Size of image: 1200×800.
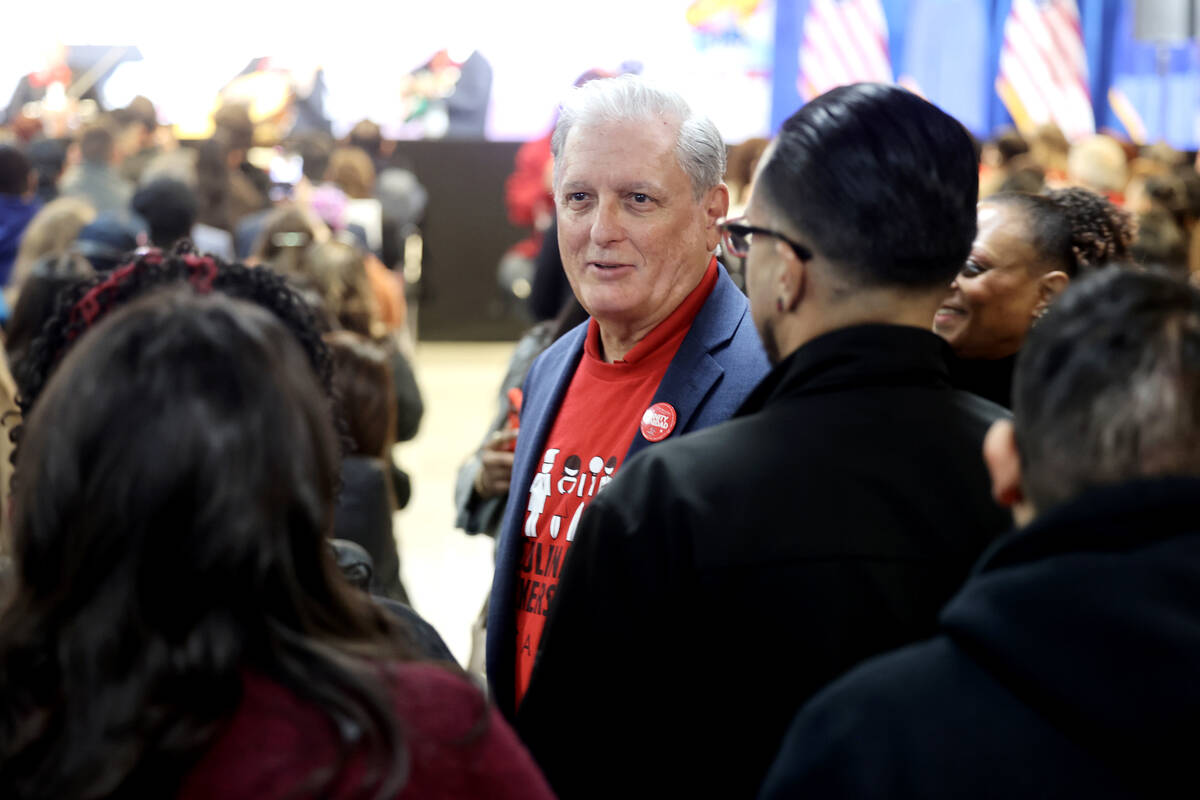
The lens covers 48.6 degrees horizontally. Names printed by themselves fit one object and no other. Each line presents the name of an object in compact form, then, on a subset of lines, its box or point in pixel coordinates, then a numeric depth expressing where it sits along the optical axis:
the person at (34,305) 3.86
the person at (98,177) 7.70
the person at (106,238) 5.34
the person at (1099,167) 7.23
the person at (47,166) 8.02
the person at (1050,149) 8.14
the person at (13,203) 6.40
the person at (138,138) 8.35
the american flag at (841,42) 11.78
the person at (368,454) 3.14
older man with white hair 2.18
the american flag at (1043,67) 12.12
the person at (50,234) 5.32
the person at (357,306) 4.47
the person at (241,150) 7.68
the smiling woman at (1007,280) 2.46
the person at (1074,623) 1.04
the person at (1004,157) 7.61
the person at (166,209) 5.18
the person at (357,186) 7.59
